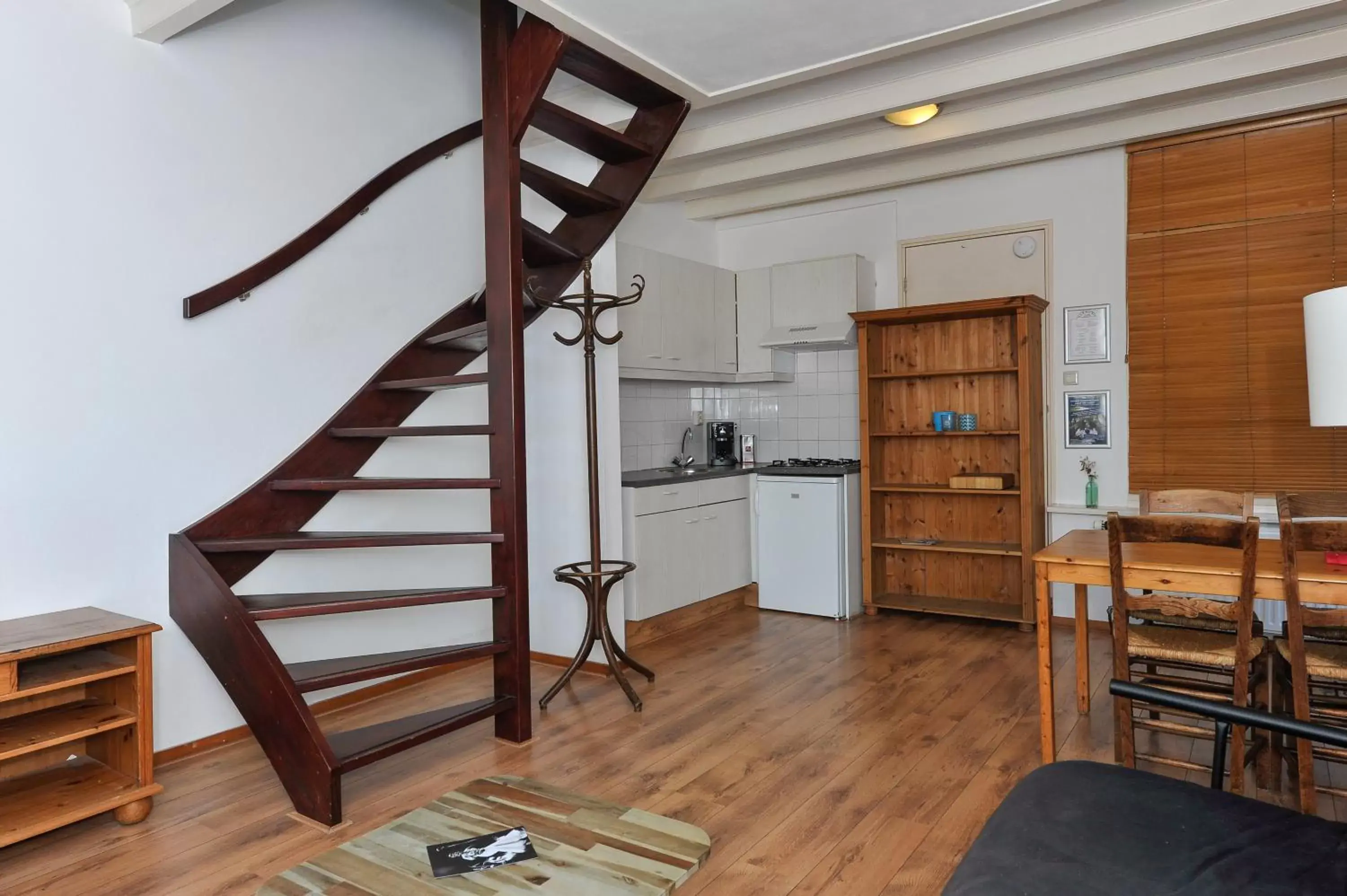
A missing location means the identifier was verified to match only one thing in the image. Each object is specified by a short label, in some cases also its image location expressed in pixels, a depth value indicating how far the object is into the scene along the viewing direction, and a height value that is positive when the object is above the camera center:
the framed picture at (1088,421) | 4.95 +0.07
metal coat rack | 3.82 -0.57
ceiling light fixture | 4.28 +1.65
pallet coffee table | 2.24 -1.18
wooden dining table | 2.45 -0.44
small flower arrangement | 4.92 -0.30
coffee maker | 5.93 -0.04
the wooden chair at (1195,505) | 3.21 -0.30
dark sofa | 1.38 -0.74
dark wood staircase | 2.74 -0.07
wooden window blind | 4.34 +0.73
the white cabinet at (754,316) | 5.86 +0.87
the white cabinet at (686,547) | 4.64 -0.65
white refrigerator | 5.22 -0.68
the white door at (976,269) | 5.14 +1.05
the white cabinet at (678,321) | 5.04 +0.77
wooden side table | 2.43 -0.84
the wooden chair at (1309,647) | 2.33 -0.70
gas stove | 5.30 -0.19
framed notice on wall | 4.93 +0.58
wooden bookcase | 4.95 -0.14
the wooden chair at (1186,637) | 2.45 -0.70
